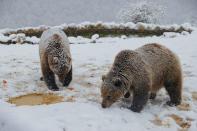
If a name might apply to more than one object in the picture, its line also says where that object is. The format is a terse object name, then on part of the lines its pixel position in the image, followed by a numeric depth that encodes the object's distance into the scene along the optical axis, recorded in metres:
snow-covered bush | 17.94
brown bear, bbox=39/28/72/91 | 8.00
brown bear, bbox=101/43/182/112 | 6.72
